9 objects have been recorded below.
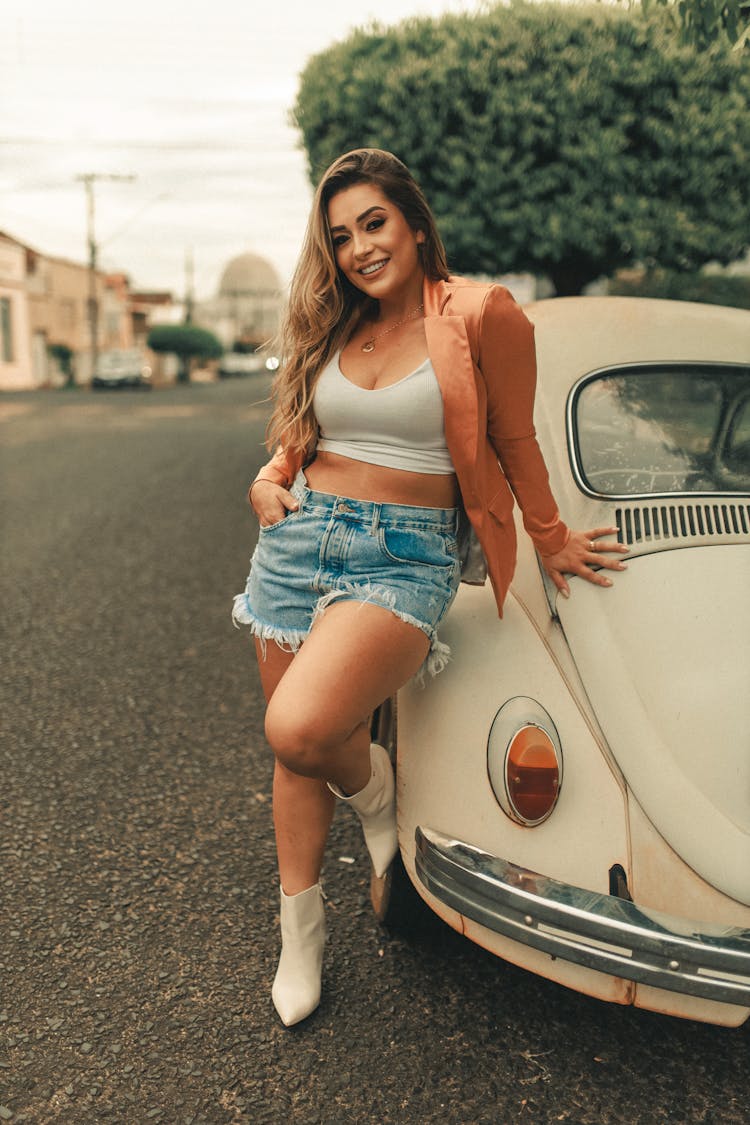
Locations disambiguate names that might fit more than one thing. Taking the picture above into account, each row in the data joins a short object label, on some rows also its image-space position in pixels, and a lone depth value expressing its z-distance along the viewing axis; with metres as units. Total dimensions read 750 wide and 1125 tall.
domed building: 94.75
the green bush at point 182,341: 57.06
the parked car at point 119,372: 36.62
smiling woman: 2.19
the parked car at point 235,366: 62.69
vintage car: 1.98
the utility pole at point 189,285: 66.88
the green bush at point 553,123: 6.77
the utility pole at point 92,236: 41.47
